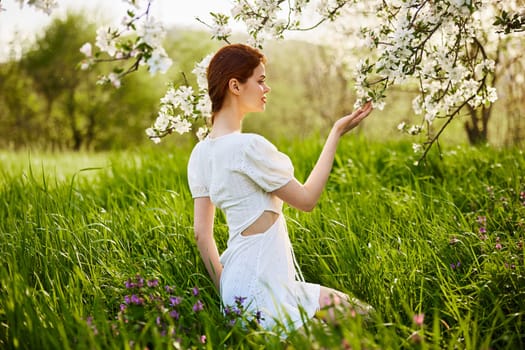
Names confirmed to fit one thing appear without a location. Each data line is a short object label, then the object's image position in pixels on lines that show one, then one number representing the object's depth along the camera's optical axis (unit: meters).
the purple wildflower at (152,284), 2.56
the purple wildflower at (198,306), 2.45
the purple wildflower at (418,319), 1.83
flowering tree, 2.78
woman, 2.58
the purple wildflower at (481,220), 3.55
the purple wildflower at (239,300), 2.44
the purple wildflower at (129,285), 2.57
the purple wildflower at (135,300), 2.44
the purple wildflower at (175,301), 2.47
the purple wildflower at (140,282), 2.57
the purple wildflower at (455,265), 2.93
